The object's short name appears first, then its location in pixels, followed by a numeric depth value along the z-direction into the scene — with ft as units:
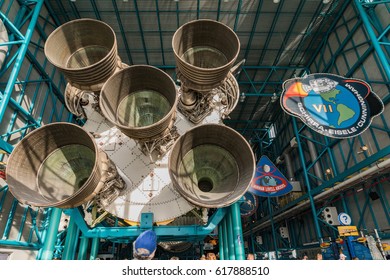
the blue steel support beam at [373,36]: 30.83
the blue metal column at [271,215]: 63.05
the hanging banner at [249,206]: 37.12
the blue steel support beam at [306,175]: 43.76
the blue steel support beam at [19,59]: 27.81
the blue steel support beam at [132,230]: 17.38
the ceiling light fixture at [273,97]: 59.06
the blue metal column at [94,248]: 22.25
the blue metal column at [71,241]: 18.81
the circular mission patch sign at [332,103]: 24.52
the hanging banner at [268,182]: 37.24
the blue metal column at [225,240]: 19.61
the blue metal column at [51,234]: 16.95
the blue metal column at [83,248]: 19.84
